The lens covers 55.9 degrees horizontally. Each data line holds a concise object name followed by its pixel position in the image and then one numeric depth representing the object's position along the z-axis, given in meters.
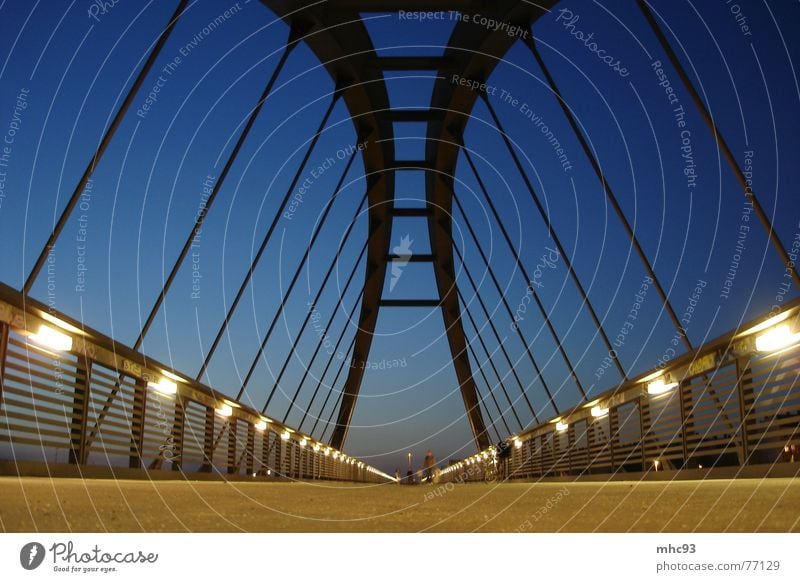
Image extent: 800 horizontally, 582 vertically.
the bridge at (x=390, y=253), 6.67
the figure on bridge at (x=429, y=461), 36.59
